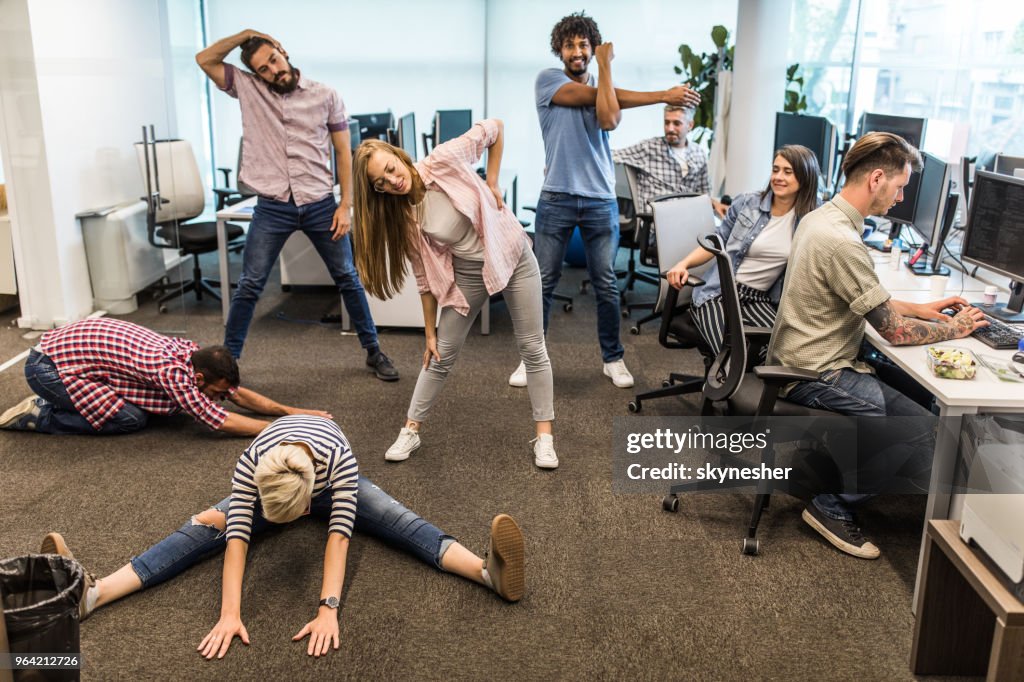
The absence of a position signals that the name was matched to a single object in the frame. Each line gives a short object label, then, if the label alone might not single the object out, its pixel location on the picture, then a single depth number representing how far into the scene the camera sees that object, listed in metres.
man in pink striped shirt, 3.84
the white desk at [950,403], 2.37
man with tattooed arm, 2.68
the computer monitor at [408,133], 5.42
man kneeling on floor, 3.38
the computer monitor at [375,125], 5.64
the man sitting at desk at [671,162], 4.91
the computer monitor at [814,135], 4.58
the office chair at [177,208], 5.09
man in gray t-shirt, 3.74
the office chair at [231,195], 5.56
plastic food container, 2.47
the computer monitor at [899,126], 4.13
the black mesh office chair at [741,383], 2.72
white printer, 1.91
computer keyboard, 2.74
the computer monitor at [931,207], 3.50
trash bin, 1.95
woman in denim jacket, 3.24
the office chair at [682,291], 3.61
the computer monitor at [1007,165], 3.66
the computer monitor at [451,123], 5.73
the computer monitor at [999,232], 3.09
